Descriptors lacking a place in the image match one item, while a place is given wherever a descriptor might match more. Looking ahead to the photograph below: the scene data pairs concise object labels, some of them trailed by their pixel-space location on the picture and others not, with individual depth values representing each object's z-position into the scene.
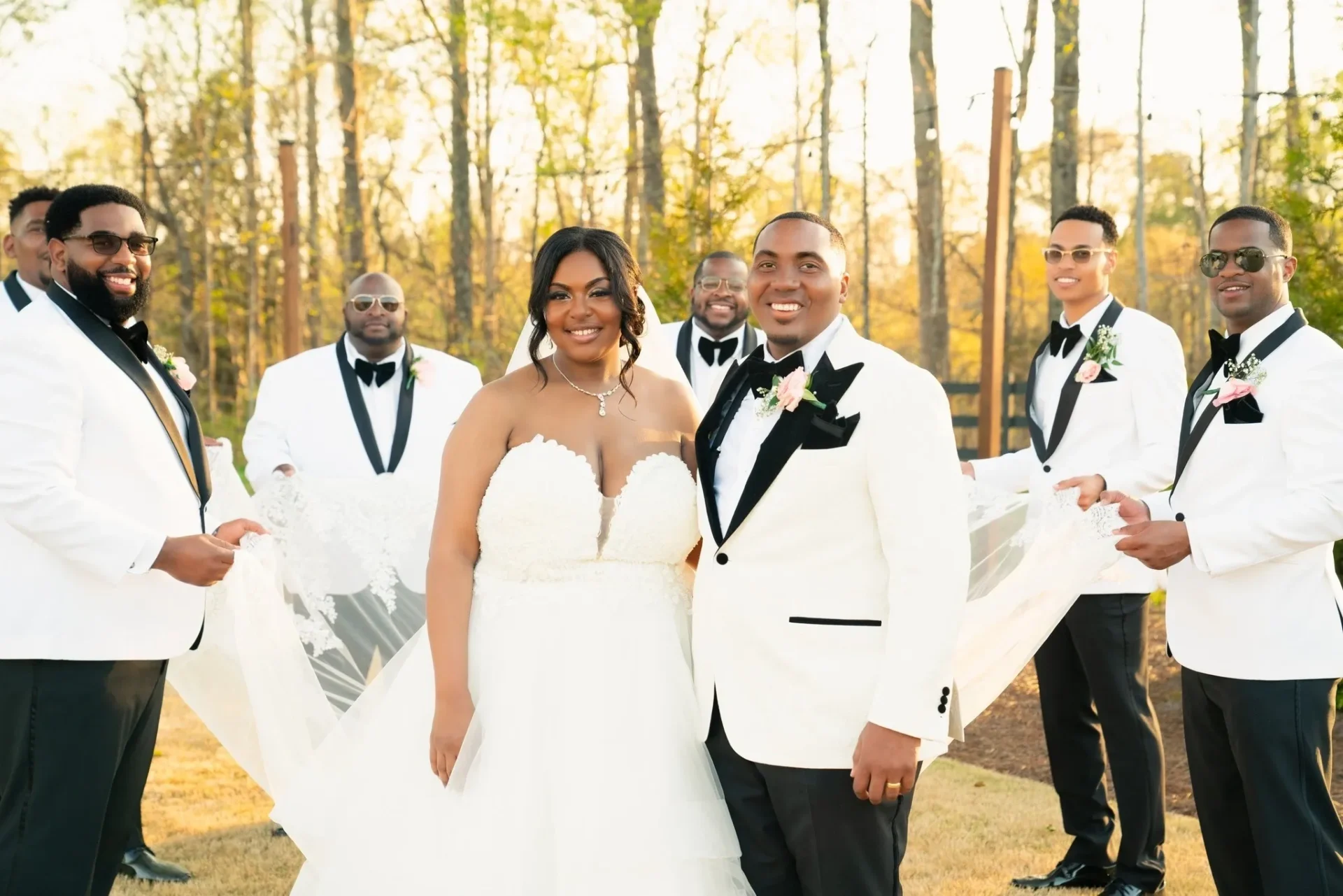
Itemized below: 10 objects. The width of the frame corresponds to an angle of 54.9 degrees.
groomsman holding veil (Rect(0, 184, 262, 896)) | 3.43
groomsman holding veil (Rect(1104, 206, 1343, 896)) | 3.62
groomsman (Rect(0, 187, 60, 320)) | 5.56
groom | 3.05
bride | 3.36
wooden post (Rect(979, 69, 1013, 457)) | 10.32
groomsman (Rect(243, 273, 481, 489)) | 6.57
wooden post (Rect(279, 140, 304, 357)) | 12.13
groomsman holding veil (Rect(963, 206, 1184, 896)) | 5.05
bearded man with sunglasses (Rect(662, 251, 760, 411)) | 7.27
